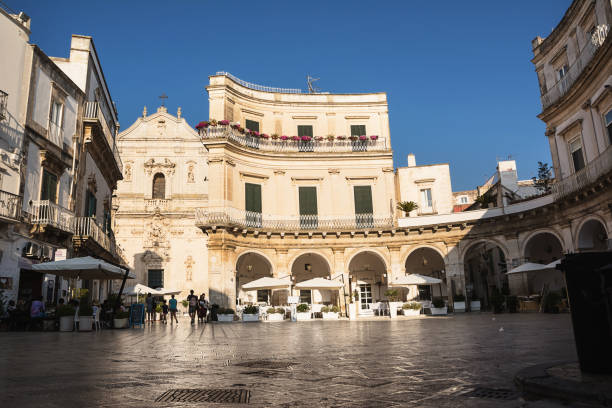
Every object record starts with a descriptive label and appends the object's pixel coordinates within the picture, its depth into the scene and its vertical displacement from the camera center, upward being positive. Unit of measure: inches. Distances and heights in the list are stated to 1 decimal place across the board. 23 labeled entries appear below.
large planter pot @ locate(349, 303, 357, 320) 932.6 -5.9
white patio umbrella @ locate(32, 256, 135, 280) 595.5 +61.9
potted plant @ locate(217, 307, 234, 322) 940.0 -4.4
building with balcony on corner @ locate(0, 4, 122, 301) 640.4 +234.8
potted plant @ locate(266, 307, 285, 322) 965.8 -7.9
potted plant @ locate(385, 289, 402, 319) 960.9 +11.2
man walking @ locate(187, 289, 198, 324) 924.0 +14.7
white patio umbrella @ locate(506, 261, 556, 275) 874.8 +60.0
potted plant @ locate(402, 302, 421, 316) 978.7 -7.1
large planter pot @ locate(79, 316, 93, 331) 627.4 -6.4
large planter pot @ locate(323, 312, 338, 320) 972.6 -12.9
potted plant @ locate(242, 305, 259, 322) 950.4 -4.5
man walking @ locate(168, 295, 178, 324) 936.9 +18.3
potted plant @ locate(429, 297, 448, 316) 964.0 -6.5
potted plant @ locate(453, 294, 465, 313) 1015.0 -0.1
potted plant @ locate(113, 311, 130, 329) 713.0 -5.2
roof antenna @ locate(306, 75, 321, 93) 1331.3 +596.4
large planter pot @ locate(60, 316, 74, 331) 617.9 -5.4
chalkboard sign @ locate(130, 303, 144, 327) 776.3 +3.2
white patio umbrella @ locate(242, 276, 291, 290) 952.1 +51.5
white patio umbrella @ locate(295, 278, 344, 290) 952.9 +47.5
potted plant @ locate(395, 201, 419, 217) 1139.9 +228.9
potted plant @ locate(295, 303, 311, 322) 957.2 -4.7
